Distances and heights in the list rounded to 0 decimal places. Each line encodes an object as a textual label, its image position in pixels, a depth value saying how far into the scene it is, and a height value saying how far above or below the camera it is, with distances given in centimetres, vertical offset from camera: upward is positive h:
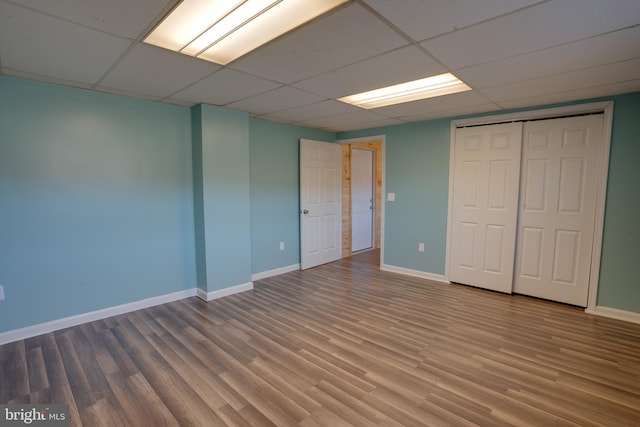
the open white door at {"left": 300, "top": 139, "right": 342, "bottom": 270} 481 -27
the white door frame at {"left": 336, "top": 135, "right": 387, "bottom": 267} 468 +44
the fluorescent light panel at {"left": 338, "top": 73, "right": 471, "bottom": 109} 278 +96
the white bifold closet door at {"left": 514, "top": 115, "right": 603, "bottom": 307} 323 -21
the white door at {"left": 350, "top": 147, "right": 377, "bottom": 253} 651 -28
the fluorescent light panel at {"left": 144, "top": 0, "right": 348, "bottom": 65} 161 +94
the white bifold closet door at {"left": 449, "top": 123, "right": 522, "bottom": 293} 370 -22
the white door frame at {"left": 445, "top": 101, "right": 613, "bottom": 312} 304 +25
